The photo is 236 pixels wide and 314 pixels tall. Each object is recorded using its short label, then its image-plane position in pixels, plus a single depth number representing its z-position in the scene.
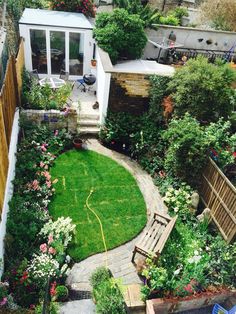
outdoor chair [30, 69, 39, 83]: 13.33
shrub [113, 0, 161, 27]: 13.60
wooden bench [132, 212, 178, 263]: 7.80
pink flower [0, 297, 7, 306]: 6.31
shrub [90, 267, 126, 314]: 6.55
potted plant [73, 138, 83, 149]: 11.52
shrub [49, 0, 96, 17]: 14.91
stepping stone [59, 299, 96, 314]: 6.72
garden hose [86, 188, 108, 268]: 8.50
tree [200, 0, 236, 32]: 16.92
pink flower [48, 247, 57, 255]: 7.51
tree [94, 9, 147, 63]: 12.20
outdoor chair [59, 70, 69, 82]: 13.63
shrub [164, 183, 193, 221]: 9.53
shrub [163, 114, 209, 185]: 9.16
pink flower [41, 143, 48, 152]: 10.77
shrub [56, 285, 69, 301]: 6.86
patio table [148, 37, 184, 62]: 14.46
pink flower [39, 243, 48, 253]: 7.56
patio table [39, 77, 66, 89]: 12.47
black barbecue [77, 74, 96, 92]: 13.44
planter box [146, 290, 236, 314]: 7.03
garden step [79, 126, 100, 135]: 12.11
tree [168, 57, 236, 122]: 9.74
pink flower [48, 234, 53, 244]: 7.77
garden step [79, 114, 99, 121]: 12.30
